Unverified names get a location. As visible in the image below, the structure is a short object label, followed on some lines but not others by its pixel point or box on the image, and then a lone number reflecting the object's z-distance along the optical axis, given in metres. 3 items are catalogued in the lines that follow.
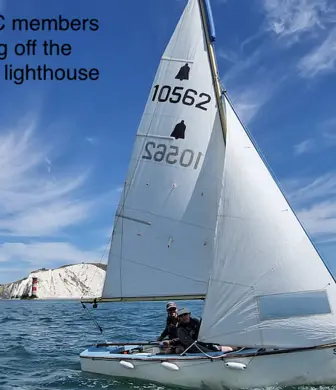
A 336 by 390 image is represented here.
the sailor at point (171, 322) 13.38
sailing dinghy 11.28
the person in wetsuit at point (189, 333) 12.43
